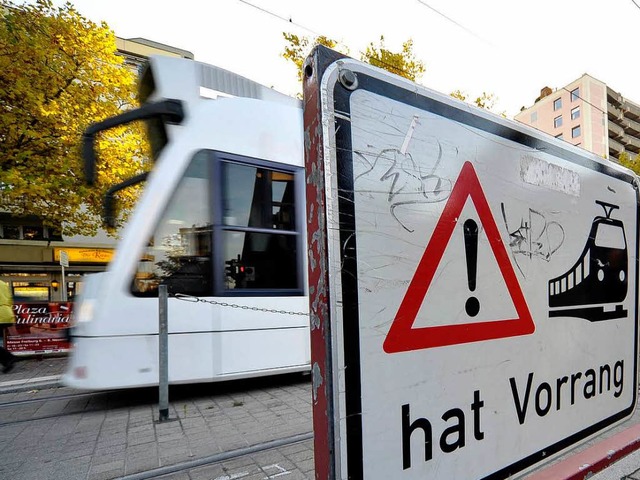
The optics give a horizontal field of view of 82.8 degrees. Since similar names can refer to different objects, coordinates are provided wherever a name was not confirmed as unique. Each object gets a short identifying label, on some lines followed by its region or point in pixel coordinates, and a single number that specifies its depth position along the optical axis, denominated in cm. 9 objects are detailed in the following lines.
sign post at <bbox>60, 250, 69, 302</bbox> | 1032
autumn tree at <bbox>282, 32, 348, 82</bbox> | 1236
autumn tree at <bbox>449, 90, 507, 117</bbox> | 1395
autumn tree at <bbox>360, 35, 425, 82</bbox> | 1334
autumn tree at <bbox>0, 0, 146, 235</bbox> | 823
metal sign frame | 66
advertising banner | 762
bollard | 360
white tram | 378
